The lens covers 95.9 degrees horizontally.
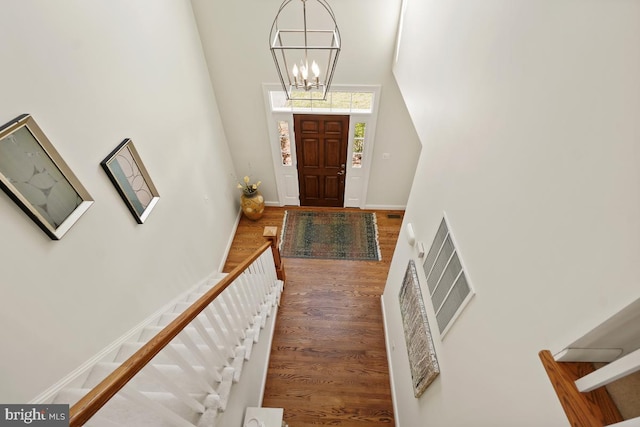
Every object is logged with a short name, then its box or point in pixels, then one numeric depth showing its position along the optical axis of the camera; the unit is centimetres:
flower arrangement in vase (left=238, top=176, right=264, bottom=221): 459
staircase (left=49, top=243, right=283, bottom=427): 105
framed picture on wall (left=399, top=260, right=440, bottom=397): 185
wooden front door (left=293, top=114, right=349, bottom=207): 406
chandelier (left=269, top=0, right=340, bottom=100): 301
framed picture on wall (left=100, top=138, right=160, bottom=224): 200
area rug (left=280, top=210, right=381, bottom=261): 430
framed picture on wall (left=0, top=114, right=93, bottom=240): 135
